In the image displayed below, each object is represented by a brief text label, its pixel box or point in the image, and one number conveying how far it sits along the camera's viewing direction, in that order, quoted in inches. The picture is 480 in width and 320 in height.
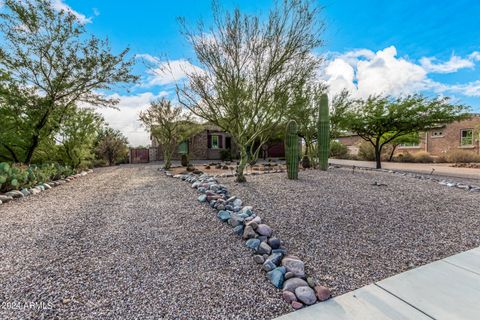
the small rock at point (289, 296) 70.2
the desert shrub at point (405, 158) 597.6
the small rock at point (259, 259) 90.7
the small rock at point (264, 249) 96.5
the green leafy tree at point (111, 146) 594.5
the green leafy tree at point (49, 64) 256.5
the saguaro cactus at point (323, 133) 323.1
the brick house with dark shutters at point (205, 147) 690.0
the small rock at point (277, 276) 77.5
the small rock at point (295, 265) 81.8
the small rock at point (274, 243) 101.0
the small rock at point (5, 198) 176.9
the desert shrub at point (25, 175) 194.5
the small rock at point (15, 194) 188.8
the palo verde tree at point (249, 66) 203.9
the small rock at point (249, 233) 109.2
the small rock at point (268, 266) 85.7
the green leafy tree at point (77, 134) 359.4
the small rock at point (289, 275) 80.0
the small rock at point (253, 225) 114.2
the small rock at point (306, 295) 69.7
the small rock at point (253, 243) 101.6
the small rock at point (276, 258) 88.7
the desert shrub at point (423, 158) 577.3
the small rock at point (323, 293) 71.2
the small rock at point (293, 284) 74.6
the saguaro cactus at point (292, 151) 243.8
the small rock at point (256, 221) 118.8
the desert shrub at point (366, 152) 644.7
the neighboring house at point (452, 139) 602.5
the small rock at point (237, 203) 150.2
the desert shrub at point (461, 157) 511.1
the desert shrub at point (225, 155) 677.3
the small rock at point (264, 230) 109.8
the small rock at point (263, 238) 105.2
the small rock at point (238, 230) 115.7
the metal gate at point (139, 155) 653.9
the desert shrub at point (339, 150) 740.6
